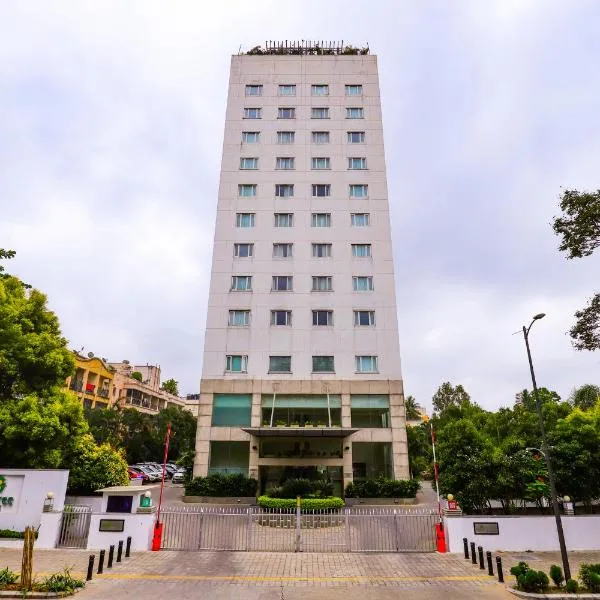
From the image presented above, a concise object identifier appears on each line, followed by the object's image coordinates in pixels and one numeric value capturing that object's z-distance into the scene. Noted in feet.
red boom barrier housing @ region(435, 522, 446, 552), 57.21
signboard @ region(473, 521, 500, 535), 58.13
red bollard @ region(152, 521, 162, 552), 57.98
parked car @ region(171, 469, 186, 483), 150.13
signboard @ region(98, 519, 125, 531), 58.23
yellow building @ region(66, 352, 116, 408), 198.90
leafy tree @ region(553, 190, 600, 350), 57.98
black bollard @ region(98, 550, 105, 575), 46.85
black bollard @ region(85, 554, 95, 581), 44.55
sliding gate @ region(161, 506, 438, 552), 57.72
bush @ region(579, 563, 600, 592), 40.60
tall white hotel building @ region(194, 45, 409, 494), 111.34
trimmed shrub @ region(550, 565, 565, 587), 41.91
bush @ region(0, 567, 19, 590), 40.81
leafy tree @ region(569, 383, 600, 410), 152.60
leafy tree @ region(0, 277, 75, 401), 69.05
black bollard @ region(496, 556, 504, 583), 44.70
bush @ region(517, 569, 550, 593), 41.32
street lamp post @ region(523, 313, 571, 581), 44.70
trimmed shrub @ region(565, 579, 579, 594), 40.68
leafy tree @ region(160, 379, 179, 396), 314.14
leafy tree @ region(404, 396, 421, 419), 280.72
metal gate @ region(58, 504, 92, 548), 58.70
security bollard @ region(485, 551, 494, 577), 47.39
